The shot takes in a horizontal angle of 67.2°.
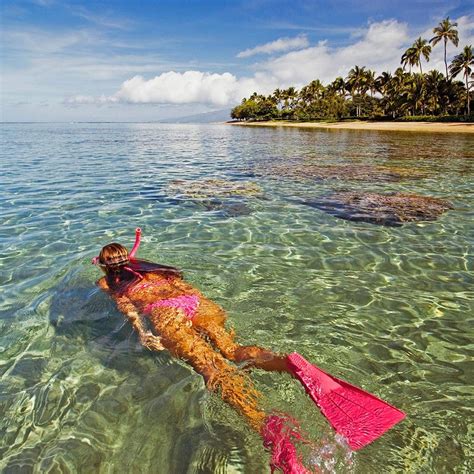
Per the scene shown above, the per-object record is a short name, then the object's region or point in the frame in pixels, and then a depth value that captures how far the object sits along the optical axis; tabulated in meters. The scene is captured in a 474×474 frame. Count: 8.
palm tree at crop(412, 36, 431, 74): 79.50
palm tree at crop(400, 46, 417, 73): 81.25
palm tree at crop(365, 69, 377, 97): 93.44
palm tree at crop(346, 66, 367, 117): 95.31
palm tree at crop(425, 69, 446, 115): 71.12
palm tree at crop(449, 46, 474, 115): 63.31
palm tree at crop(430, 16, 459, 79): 70.69
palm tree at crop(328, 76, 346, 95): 103.44
